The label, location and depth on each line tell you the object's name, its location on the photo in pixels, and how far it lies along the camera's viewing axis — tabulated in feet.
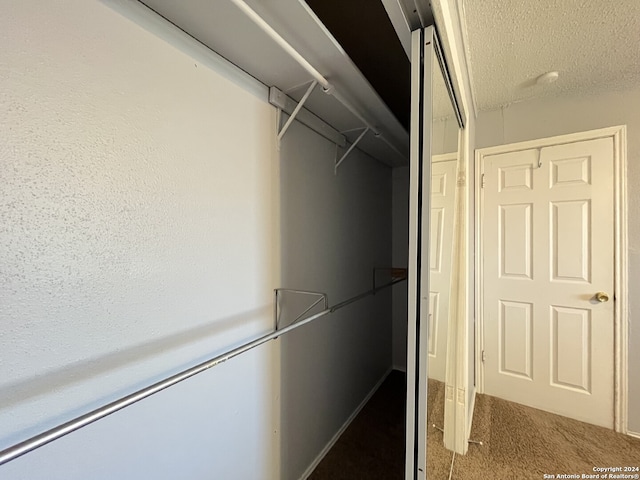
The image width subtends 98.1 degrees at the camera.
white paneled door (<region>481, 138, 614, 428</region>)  6.57
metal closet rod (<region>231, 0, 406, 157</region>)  2.62
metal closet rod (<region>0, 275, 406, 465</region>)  1.60
